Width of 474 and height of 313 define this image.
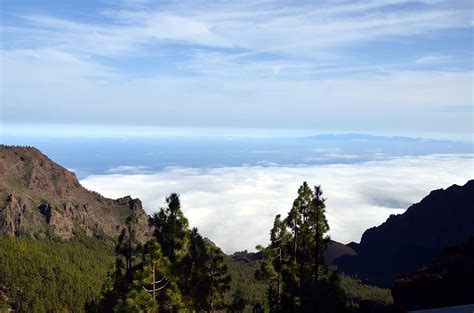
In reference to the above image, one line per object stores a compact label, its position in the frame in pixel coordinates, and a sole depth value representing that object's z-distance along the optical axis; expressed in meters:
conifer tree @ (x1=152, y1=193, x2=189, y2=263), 32.84
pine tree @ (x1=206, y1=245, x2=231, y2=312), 40.04
